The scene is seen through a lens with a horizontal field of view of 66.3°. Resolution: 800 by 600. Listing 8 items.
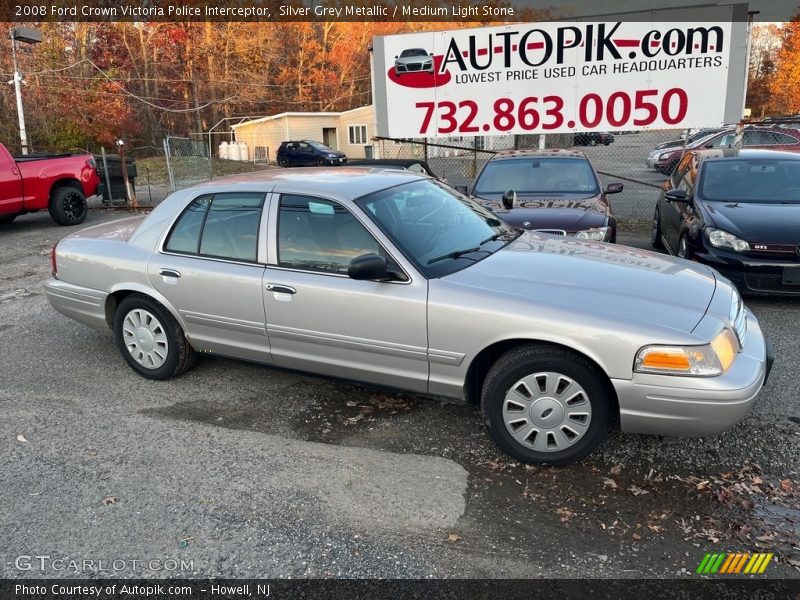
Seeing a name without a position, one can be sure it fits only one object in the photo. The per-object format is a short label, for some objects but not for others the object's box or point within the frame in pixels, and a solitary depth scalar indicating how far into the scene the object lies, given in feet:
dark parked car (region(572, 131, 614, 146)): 56.66
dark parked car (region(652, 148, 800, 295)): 18.95
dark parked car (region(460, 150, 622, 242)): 20.76
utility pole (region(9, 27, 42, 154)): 51.55
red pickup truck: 35.70
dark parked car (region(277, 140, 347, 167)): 102.27
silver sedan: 10.19
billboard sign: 34.37
